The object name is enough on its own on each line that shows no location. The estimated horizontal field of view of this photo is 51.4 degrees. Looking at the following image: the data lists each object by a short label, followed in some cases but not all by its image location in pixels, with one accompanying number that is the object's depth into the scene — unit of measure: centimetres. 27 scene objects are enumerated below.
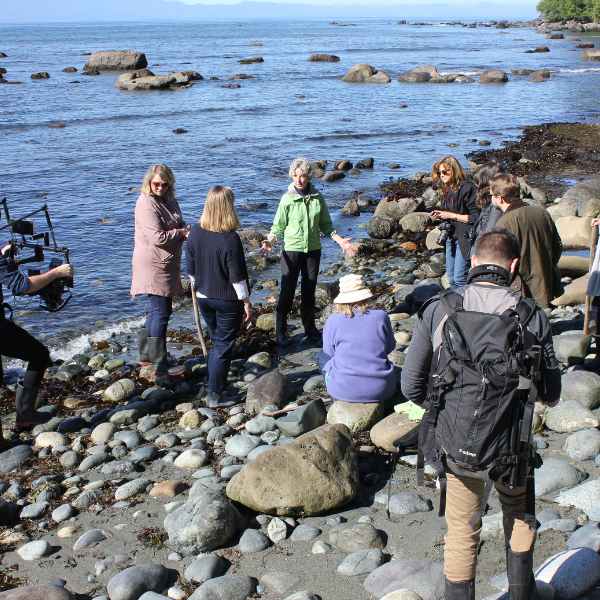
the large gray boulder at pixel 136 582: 361
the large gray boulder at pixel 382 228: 1329
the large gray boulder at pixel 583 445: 461
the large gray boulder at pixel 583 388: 530
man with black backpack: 272
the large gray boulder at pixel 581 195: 1341
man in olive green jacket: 546
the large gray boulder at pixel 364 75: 4600
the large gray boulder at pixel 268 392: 604
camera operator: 518
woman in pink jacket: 641
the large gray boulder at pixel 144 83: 4247
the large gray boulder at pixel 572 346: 622
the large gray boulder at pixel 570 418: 497
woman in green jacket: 701
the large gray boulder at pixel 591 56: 5756
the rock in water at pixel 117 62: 5431
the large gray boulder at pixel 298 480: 422
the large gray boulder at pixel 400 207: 1448
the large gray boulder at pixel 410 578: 341
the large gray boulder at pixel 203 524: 398
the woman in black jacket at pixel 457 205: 712
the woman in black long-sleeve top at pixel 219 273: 575
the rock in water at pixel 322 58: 6328
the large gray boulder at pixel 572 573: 325
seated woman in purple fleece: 522
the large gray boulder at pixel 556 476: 427
